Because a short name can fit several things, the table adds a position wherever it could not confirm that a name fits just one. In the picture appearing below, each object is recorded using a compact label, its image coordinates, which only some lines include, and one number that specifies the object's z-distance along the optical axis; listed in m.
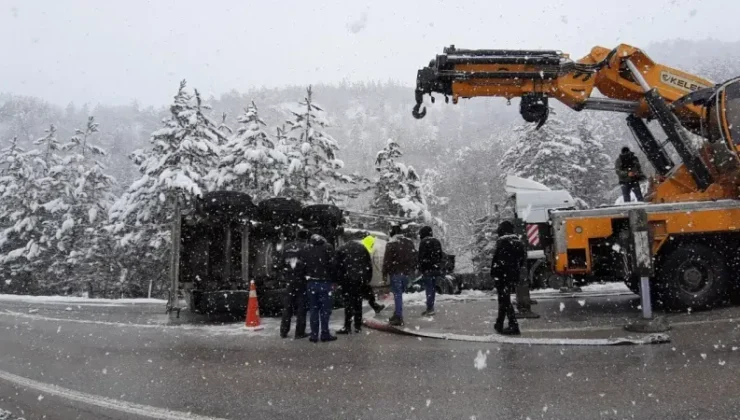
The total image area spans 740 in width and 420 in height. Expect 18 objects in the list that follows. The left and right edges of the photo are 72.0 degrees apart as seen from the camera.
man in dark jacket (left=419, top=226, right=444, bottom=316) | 10.30
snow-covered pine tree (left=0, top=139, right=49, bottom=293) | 30.83
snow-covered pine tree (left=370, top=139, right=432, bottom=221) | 28.23
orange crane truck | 8.98
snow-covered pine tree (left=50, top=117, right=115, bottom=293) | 29.38
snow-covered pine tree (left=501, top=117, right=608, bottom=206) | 29.36
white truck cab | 15.66
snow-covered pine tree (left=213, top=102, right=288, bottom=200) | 24.44
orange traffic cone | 9.62
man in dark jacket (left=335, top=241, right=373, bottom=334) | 8.67
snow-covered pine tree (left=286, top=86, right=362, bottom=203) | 25.48
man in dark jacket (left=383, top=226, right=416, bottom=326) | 9.61
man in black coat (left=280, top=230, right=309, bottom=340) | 8.47
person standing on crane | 10.64
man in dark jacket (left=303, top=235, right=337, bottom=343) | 8.09
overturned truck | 11.06
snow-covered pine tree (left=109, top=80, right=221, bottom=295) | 23.52
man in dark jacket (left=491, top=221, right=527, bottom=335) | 7.68
